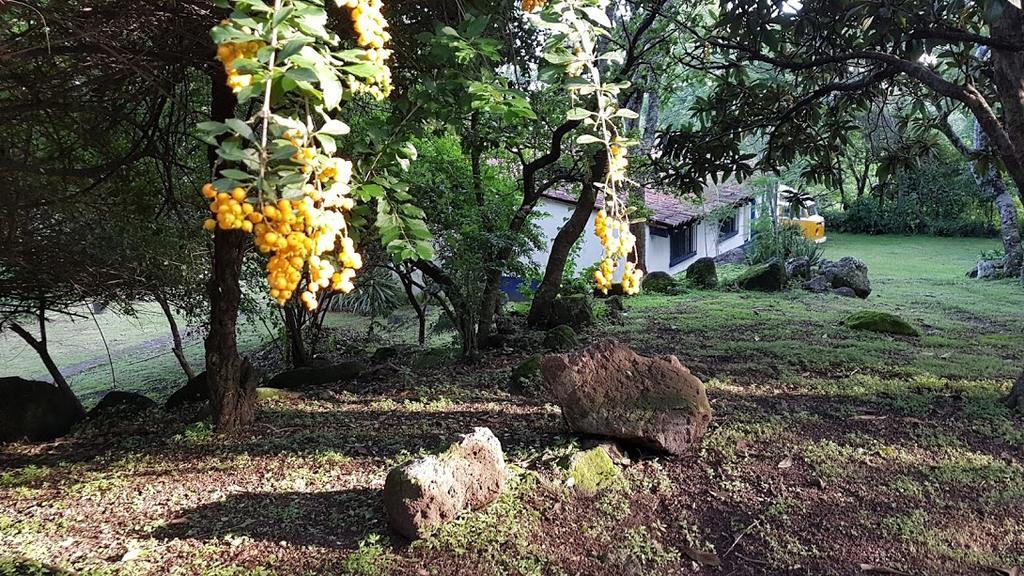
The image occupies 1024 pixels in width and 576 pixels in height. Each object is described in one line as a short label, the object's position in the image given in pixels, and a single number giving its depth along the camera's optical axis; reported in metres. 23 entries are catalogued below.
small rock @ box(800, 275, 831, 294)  10.28
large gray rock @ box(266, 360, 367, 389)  5.11
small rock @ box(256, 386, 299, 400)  4.49
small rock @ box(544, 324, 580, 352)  5.77
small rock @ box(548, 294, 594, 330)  6.84
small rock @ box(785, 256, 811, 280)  11.30
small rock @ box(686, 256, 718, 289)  11.12
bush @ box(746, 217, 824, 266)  12.87
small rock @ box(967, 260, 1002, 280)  12.39
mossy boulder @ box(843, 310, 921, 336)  6.22
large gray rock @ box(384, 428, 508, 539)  2.47
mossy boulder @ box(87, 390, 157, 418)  4.66
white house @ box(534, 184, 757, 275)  14.63
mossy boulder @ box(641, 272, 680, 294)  10.70
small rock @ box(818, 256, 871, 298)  10.16
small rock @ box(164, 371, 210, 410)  4.94
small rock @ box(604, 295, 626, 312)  8.01
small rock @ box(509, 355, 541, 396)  4.35
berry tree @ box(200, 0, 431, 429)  1.07
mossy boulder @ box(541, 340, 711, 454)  3.15
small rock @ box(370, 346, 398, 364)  5.94
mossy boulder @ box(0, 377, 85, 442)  4.21
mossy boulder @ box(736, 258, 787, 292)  10.33
